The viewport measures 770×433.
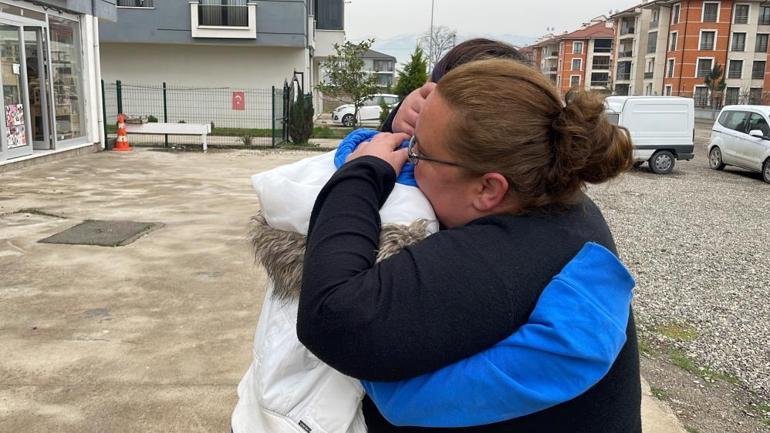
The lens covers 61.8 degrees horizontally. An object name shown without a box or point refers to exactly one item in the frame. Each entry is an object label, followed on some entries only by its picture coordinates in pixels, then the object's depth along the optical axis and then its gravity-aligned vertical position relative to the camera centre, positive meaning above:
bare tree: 34.98 +4.89
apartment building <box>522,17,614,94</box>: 92.75 +8.15
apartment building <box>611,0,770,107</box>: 64.00 +6.70
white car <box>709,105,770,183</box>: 13.77 -0.64
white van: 14.55 -0.37
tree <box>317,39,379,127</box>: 23.31 +0.98
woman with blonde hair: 0.95 -0.21
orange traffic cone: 14.82 -0.90
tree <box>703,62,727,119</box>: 59.22 +2.54
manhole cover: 5.98 -1.32
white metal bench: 15.45 -0.71
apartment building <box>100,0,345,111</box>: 23.91 +2.13
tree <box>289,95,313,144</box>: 17.66 -0.56
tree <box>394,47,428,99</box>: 23.16 +1.14
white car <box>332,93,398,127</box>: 25.73 -0.39
